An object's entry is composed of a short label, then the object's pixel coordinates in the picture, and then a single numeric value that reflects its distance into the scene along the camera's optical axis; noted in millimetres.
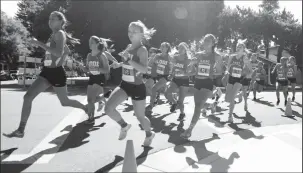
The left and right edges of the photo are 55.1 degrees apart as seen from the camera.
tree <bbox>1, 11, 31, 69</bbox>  43531
